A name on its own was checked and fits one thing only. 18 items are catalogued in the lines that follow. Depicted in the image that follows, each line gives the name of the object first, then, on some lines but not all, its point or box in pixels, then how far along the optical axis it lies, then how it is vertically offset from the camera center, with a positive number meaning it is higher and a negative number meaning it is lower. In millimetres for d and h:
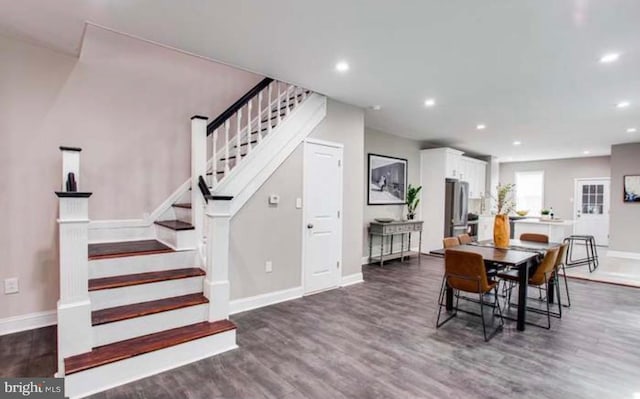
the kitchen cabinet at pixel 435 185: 7195 +257
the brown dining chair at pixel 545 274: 3248 -815
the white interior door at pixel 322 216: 4219 -293
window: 10192 +201
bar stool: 6196 -1315
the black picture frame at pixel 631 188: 7125 +229
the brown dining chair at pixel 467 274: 3012 -764
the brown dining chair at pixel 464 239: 4355 -596
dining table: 3134 -610
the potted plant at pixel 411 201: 7023 -113
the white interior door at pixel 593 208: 9156 -307
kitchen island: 6277 -607
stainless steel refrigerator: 7164 -263
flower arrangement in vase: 3828 -367
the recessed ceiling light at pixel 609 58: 2900 +1305
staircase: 2205 -723
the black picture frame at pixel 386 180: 6285 +328
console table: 5930 -686
